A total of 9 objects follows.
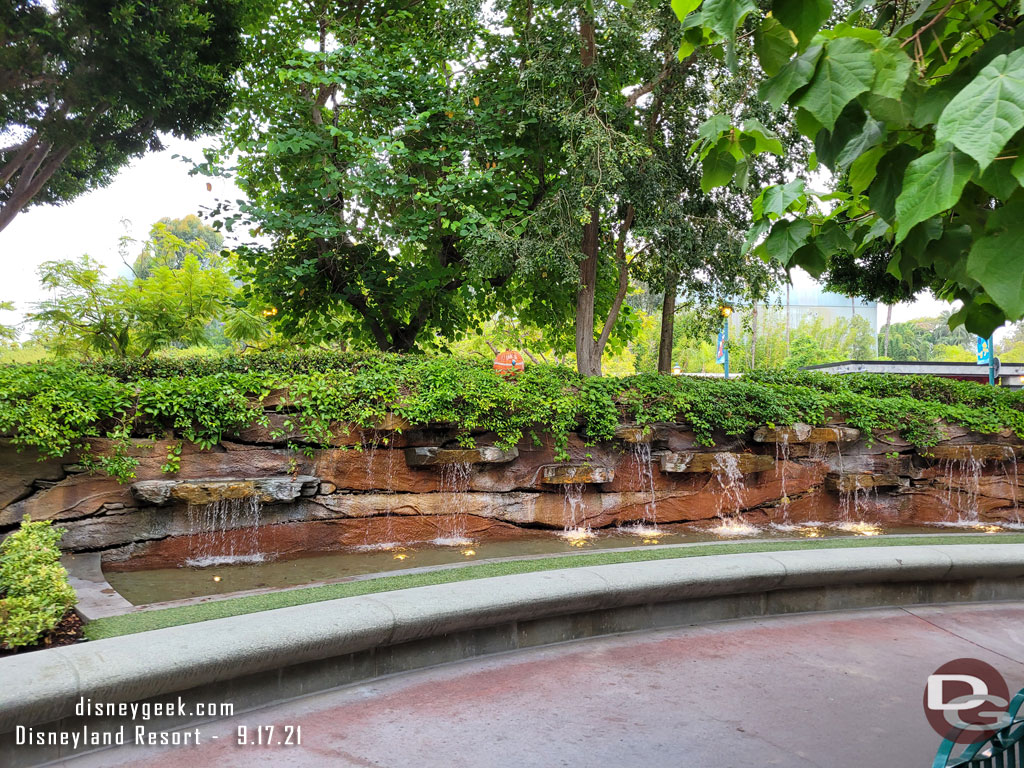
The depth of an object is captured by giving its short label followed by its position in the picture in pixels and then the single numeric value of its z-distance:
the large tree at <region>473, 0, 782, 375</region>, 9.62
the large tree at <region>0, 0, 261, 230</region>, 10.91
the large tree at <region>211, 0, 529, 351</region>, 9.94
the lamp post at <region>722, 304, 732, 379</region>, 24.50
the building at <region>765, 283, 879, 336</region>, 69.56
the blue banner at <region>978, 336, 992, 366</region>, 15.07
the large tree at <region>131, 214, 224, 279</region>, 14.28
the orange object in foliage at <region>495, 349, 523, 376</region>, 9.56
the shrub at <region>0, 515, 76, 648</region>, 3.82
